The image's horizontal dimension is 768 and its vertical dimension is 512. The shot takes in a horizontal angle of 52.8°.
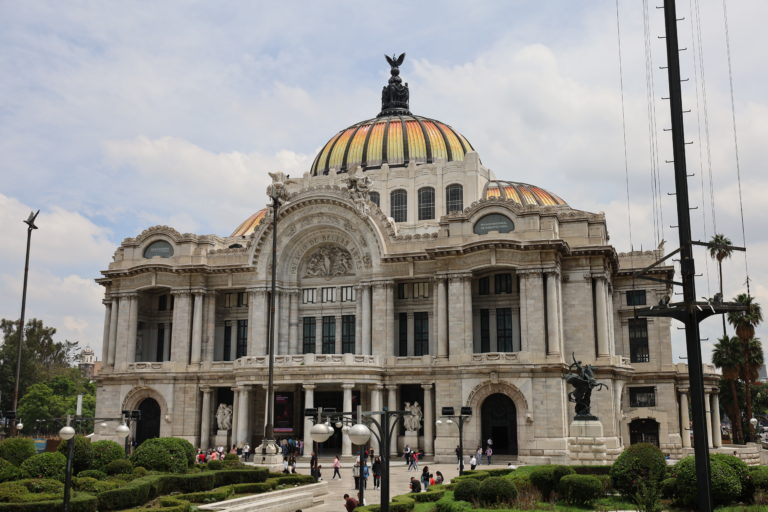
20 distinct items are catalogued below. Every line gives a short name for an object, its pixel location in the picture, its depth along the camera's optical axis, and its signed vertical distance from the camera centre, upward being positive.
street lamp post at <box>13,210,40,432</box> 45.44 +7.70
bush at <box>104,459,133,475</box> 33.50 -2.74
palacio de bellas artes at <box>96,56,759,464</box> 55.53 +6.71
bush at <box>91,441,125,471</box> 33.72 -2.15
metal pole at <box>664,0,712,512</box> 17.19 +3.13
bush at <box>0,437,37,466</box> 32.59 -1.94
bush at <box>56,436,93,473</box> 32.94 -2.18
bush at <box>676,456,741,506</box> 26.38 -2.69
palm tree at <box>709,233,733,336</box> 66.75 +13.33
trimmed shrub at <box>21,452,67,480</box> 30.20 -2.42
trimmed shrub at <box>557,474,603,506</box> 28.78 -3.11
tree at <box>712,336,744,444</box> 68.38 +3.93
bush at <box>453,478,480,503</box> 27.58 -3.04
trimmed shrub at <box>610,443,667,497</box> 29.47 -2.42
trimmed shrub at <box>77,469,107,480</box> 31.94 -2.86
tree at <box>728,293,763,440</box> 67.62 +6.37
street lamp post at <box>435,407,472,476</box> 38.83 -0.65
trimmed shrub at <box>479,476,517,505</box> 27.36 -3.05
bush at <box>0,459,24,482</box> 29.91 -2.62
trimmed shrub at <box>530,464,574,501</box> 31.42 -3.03
